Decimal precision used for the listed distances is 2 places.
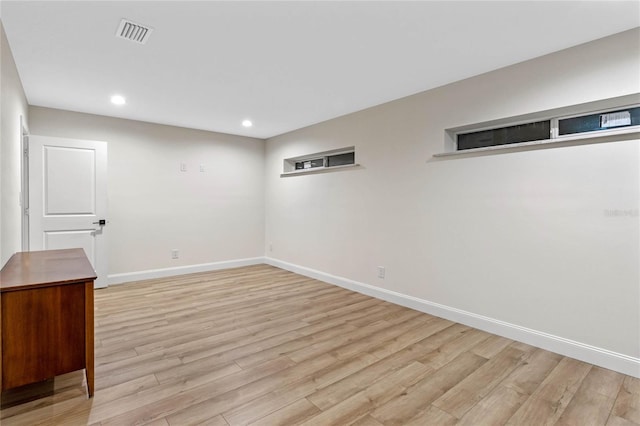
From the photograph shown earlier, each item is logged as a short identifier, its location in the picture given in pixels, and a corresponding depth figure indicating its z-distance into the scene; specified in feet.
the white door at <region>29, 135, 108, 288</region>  12.44
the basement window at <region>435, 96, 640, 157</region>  7.72
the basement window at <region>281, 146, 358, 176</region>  15.01
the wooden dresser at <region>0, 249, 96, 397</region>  5.68
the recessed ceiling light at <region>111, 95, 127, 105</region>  11.96
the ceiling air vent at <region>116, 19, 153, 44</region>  7.14
